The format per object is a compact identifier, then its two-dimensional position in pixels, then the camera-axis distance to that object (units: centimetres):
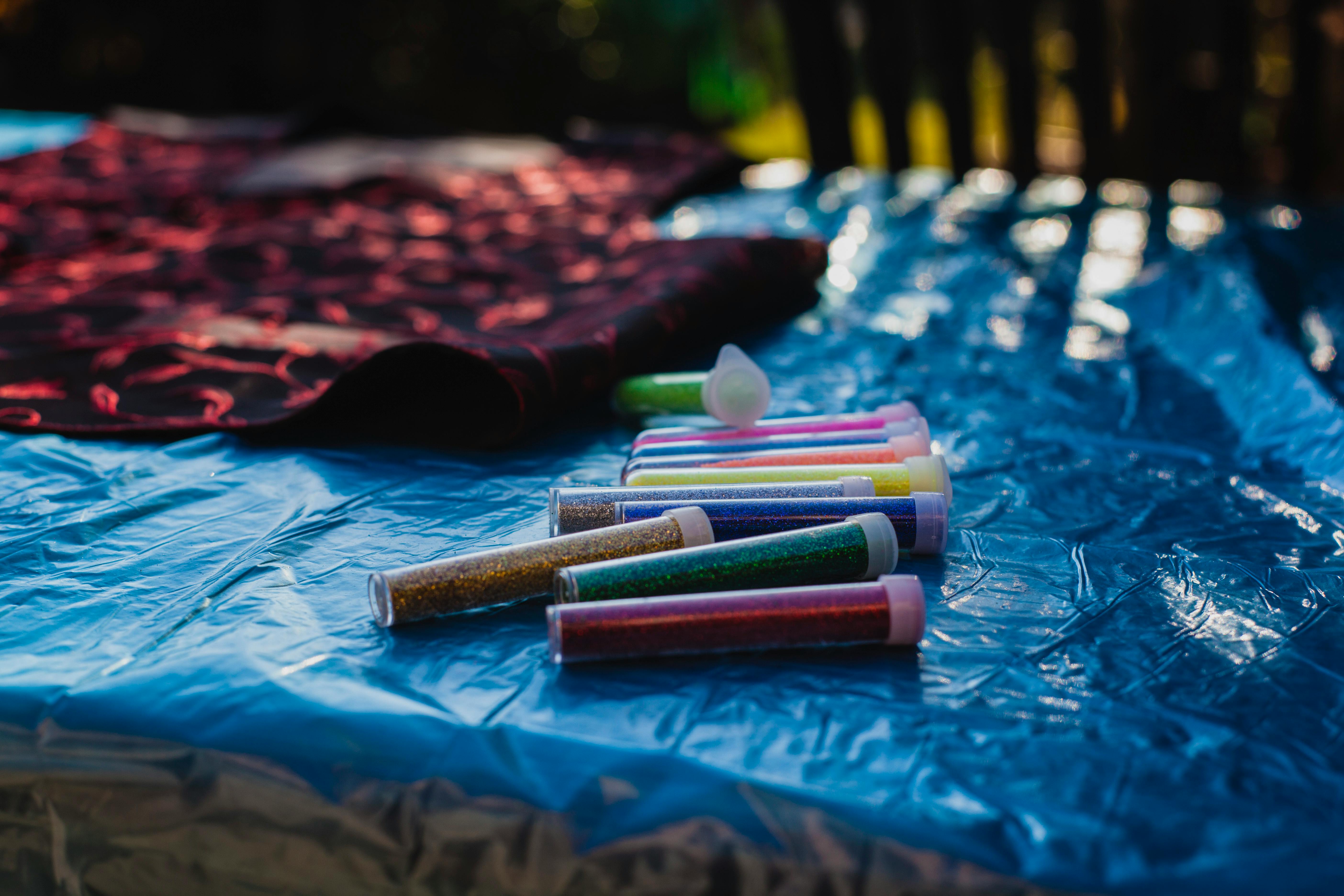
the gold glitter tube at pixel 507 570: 44
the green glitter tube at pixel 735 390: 53
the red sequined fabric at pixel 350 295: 55
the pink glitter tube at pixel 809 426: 53
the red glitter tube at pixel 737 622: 43
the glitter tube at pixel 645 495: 48
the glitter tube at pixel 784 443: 52
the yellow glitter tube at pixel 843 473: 49
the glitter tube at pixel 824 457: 50
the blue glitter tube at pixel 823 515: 47
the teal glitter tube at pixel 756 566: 44
